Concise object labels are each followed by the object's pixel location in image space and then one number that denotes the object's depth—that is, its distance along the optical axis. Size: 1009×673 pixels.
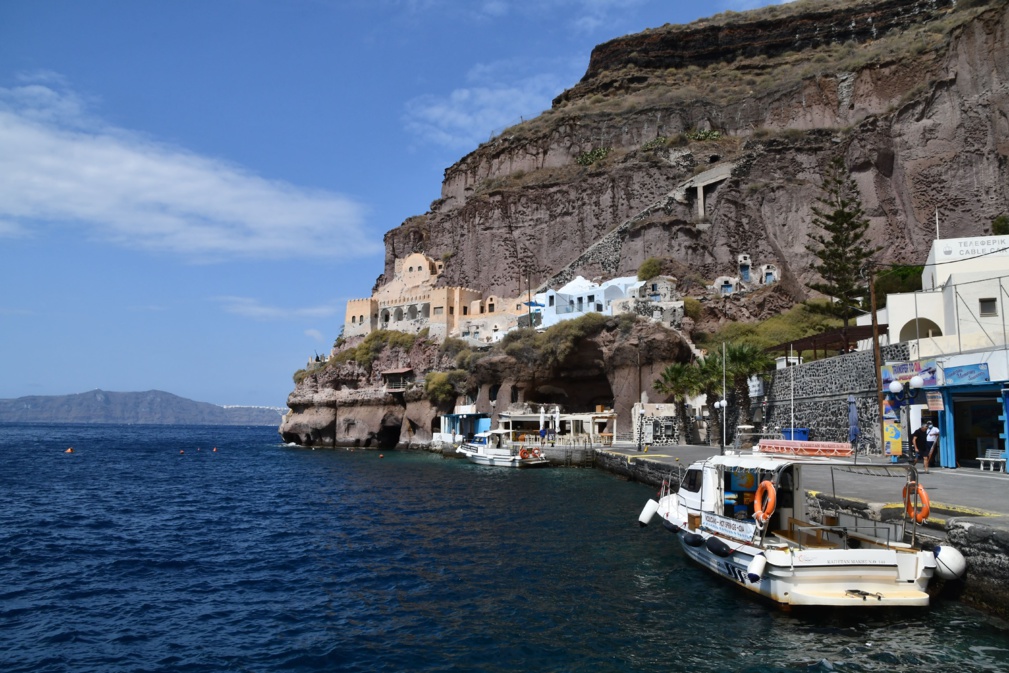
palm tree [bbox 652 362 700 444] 42.31
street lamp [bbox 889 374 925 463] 26.47
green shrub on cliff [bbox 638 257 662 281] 65.57
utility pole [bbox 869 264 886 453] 26.73
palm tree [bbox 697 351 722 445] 40.47
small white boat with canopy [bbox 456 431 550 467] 46.75
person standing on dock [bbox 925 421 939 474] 23.33
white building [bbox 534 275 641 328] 65.38
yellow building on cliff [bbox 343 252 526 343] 74.06
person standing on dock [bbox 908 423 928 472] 24.30
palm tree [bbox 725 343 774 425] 38.94
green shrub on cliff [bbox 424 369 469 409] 65.75
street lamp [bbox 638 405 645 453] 47.94
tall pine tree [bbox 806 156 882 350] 48.03
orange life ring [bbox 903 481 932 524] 13.46
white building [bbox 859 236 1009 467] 23.59
